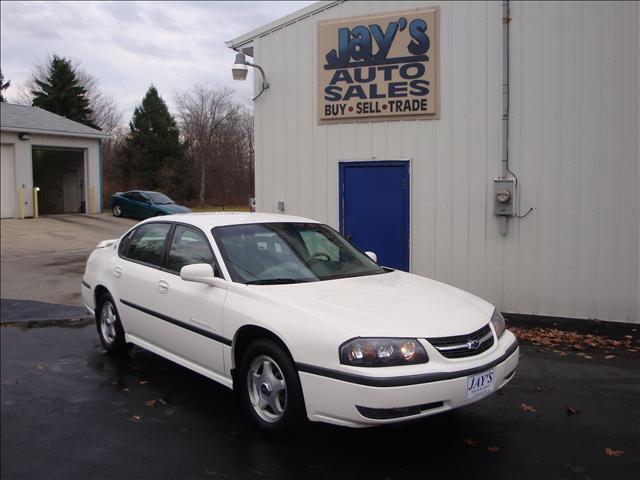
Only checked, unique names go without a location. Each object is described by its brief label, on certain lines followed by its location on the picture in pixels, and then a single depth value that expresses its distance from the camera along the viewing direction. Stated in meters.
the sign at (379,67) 8.59
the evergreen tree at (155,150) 39.44
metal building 7.82
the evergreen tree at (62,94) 40.50
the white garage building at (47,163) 22.06
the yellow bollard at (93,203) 25.95
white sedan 3.65
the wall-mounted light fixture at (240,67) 9.16
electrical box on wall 8.16
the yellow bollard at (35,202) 22.69
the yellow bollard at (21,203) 22.19
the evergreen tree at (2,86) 43.27
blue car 24.59
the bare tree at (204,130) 43.03
